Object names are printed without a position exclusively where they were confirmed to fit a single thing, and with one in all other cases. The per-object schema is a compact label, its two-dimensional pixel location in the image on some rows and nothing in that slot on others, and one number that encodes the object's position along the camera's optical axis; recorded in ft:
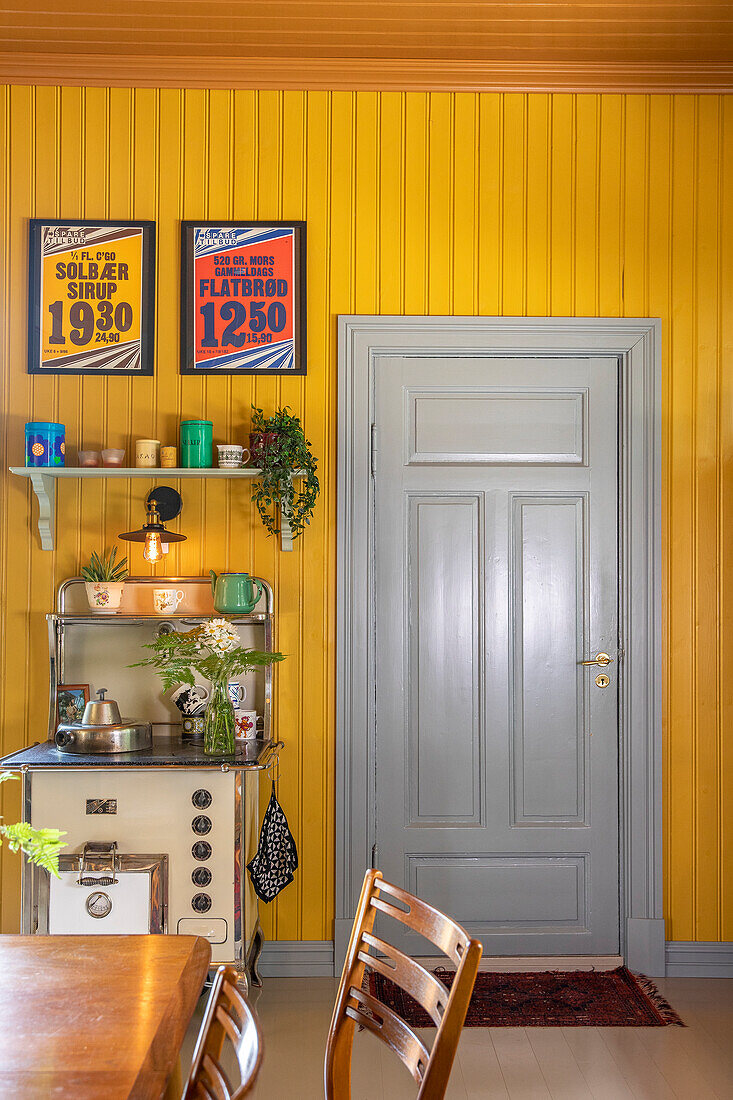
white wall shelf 9.87
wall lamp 9.95
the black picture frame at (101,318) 10.50
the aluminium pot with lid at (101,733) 9.11
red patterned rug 9.15
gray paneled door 10.53
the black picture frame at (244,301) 10.53
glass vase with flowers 9.17
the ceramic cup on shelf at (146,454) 10.05
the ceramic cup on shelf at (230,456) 10.06
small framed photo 10.05
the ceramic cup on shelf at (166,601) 10.04
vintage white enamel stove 8.61
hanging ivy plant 10.01
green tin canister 10.05
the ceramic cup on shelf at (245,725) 9.96
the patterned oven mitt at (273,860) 9.53
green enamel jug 9.87
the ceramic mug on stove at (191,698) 10.08
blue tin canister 9.96
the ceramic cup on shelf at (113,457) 10.00
